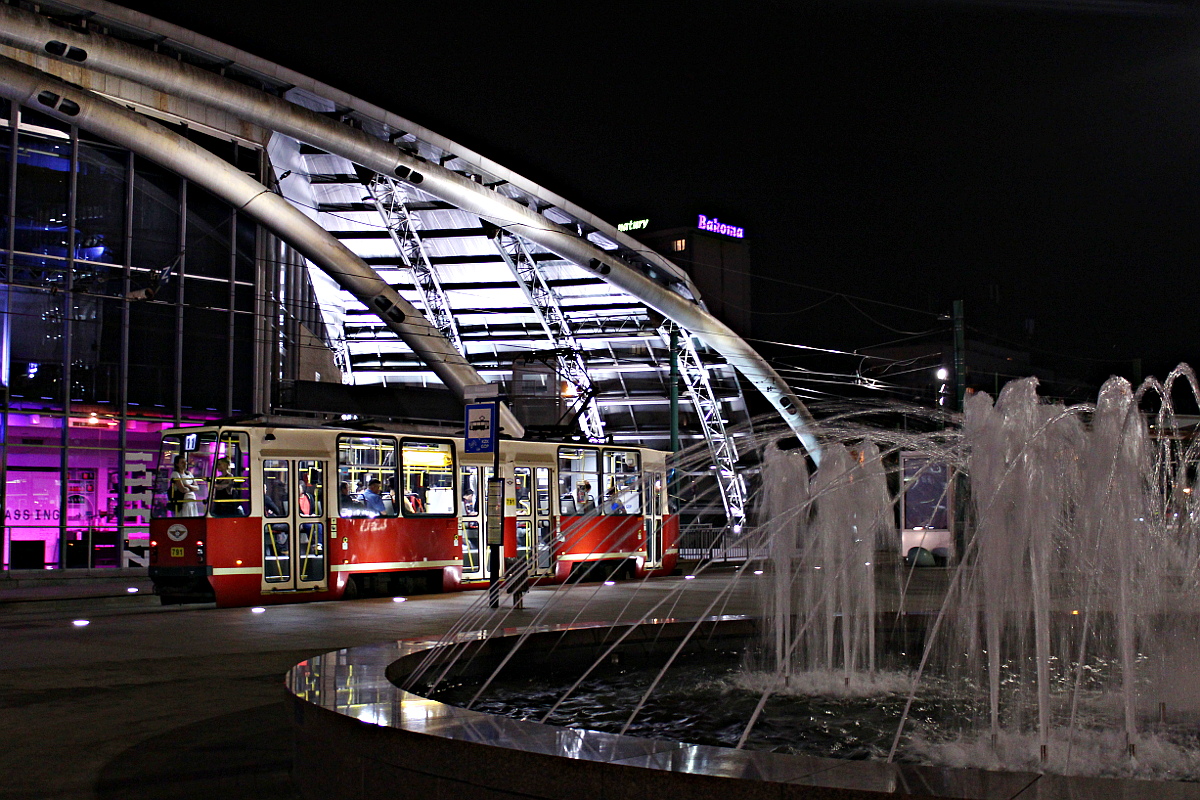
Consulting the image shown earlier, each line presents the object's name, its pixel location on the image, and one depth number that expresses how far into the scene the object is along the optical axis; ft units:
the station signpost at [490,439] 60.23
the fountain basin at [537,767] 14.73
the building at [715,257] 274.85
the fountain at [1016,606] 25.02
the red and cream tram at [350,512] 65.31
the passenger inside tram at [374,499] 72.23
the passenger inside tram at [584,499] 88.22
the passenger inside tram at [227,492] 64.95
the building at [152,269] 89.61
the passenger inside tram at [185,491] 65.00
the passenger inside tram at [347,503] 70.38
